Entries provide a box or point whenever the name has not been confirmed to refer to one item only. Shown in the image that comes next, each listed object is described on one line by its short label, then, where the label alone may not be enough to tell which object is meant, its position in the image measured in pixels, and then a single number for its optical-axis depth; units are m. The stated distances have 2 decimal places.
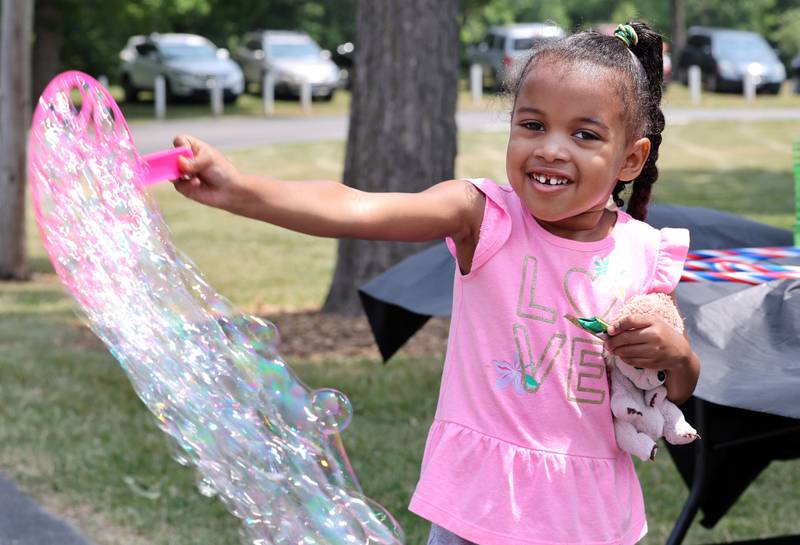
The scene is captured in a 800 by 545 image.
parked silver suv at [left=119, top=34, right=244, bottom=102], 28.88
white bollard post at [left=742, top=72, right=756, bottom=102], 30.52
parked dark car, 30.81
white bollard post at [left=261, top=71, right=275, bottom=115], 27.89
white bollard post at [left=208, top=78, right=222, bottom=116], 27.45
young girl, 2.37
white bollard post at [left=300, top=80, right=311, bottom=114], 28.72
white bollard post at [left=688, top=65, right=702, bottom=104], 29.58
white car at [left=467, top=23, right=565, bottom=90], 34.34
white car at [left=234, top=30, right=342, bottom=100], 29.95
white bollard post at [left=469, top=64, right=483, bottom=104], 29.45
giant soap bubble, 2.36
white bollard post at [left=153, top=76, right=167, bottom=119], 27.23
